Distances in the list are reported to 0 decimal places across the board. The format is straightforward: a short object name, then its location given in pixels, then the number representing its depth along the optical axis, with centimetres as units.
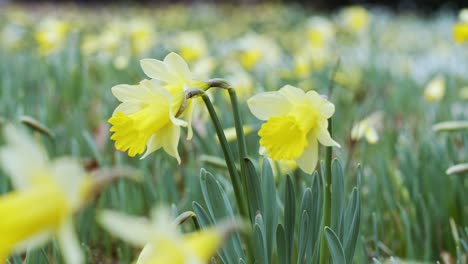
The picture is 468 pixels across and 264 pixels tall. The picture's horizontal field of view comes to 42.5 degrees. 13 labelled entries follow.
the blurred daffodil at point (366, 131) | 151
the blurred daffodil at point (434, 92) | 256
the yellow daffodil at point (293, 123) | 93
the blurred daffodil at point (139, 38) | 348
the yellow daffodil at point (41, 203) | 44
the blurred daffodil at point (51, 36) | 320
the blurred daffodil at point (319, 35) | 390
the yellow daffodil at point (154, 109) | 88
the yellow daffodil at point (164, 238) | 41
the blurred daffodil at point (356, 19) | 488
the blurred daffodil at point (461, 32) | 200
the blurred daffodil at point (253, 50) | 306
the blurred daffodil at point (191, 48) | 314
